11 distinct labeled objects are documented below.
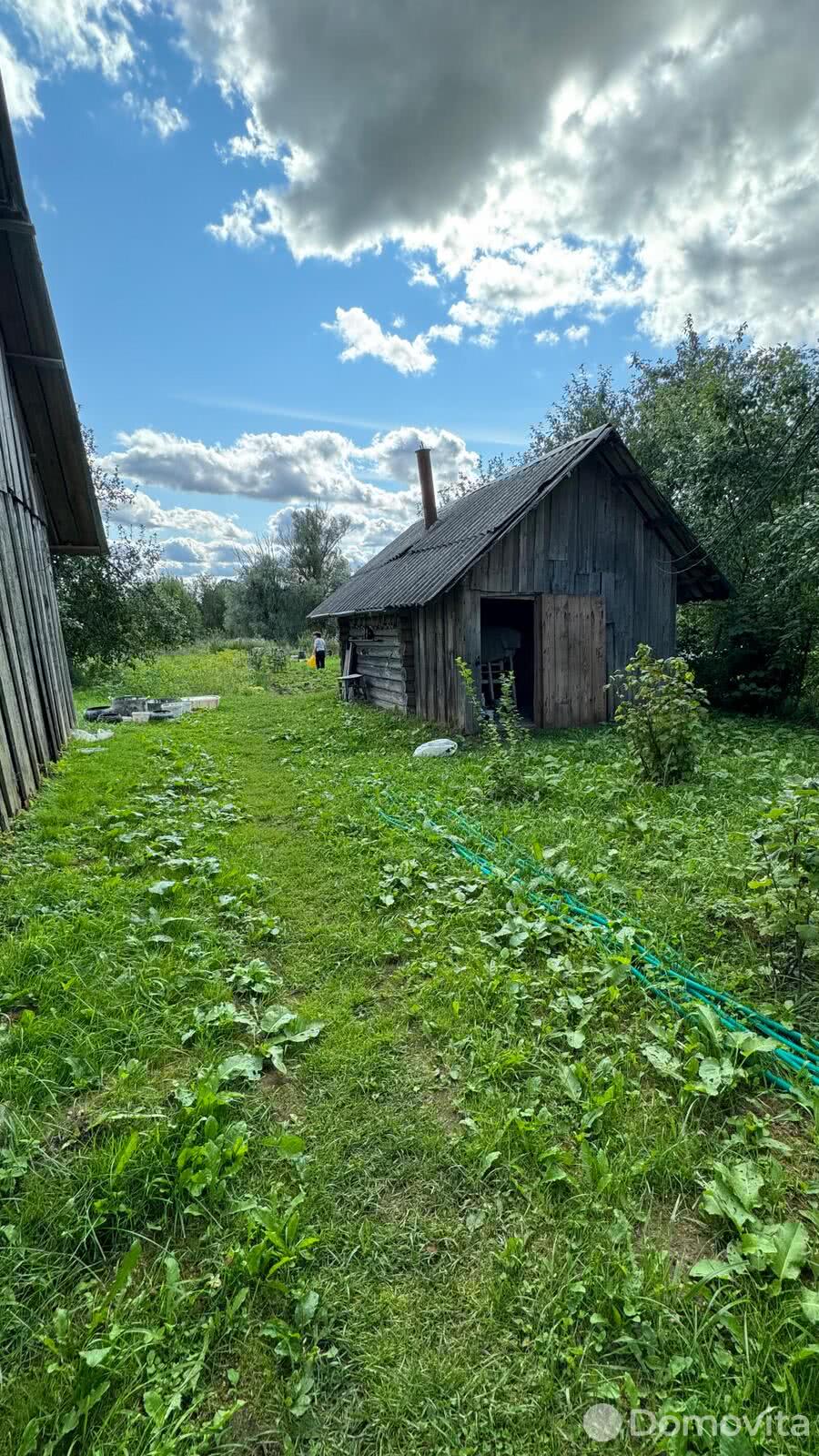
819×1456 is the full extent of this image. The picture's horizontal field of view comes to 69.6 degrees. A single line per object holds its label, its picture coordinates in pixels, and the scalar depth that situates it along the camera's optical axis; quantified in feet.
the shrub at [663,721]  20.03
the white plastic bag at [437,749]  28.63
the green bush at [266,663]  72.13
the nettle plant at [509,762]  20.62
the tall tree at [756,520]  35.60
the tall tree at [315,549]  136.98
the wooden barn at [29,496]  19.48
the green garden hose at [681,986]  8.57
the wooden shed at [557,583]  32.58
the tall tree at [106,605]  48.49
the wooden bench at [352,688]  51.01
